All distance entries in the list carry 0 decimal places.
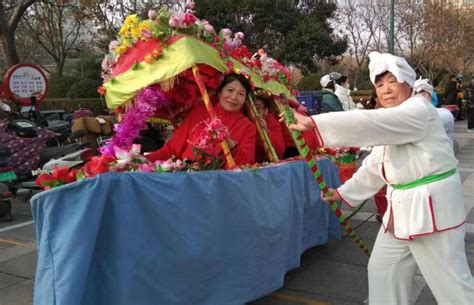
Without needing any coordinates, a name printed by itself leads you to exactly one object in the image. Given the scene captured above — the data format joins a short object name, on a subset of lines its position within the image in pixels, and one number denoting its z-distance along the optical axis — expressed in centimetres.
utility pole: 1340
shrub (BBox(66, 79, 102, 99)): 2191
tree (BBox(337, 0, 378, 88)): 3000
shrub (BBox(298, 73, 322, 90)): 2270
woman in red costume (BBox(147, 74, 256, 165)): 409
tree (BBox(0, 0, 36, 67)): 1510
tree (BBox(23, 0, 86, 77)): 2631
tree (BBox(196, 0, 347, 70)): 1961
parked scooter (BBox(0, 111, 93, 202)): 719
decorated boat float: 277
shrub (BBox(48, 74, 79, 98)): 2372
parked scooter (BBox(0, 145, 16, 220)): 638
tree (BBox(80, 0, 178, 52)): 1872
